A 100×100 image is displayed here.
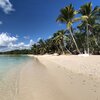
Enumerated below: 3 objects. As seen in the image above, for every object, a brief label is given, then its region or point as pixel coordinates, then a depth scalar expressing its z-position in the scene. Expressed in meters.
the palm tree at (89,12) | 14.76
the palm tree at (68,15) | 14.48
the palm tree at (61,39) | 24.01
